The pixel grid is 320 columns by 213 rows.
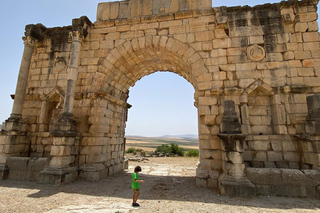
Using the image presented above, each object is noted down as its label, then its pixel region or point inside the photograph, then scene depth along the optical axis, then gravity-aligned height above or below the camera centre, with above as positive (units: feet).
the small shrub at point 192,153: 53.36 -4.76
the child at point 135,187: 12.35 -3.53
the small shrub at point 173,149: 57.72 -4.12
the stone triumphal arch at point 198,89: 16.07 +5.51
